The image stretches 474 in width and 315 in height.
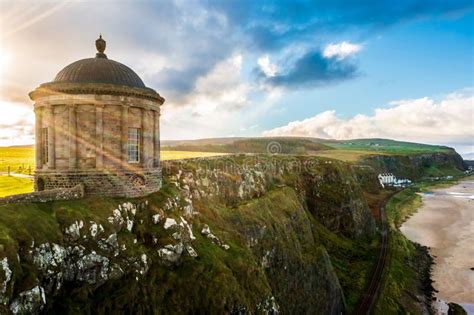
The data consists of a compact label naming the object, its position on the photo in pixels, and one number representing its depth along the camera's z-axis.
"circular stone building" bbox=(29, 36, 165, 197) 23.22
